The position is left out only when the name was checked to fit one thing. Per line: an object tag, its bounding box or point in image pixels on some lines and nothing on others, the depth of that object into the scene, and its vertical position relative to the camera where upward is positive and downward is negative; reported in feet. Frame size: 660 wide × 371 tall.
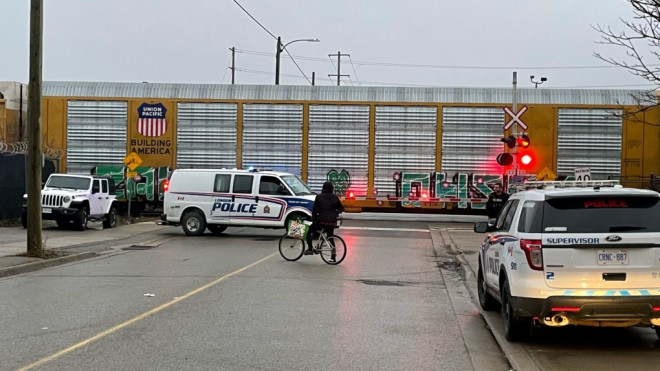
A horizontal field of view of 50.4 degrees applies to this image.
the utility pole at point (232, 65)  211.61 +34.01
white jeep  72.64 -2.96
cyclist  49.32 -2.49
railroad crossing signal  64.49 +6.19
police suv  22.61 -2.46
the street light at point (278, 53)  134.10 +23.96
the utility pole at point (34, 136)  48.88 +2.49
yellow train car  89.97 +5.91
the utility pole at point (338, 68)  205.91 +32.90
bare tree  30.08 +7.25
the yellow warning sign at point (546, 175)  73.36 +0.98
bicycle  49.26 -4.99
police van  69.46 -2.26
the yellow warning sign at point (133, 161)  85.61 +1.59
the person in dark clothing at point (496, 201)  64.08 -1.67
